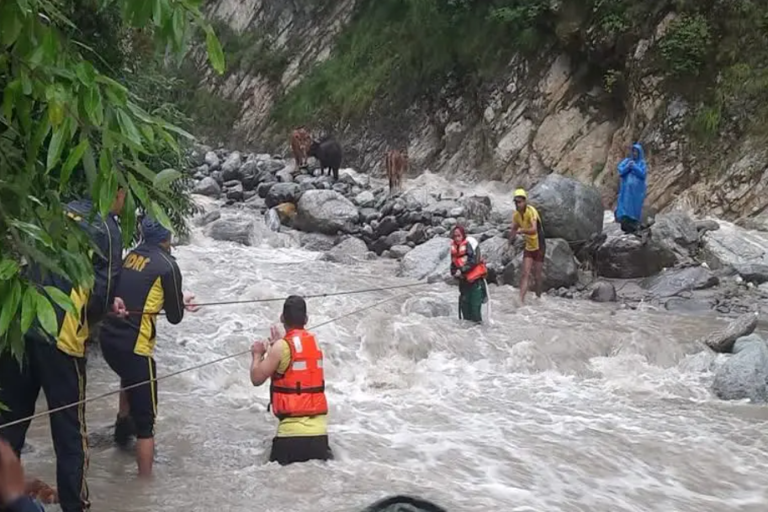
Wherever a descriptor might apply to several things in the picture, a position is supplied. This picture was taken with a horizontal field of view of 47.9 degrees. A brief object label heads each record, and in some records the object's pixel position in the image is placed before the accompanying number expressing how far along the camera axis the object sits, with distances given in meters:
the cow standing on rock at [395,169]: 18.39
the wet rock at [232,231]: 14.58
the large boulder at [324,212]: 15.43
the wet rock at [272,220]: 15.70
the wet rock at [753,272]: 11.84
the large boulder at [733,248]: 12.41
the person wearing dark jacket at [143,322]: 4.93
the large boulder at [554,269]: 11.98
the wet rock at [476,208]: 15.57
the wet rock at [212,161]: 21.56
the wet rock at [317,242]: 14.77
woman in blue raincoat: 12.62
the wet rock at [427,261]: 12.50
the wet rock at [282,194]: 17.28
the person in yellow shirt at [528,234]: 10.80
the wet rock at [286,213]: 16.20
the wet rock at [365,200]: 16.59
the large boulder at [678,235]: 12.59
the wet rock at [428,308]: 10.16
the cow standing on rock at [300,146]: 20.41
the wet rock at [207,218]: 15.60
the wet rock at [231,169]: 20.31
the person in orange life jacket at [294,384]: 5.15
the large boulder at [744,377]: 7.66
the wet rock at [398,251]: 13.99
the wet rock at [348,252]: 13.58
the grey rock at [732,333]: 8.99
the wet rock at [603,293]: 11.48
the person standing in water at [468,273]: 9.42
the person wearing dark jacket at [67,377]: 4.14
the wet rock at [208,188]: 19.03
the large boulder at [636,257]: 12.33
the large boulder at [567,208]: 12.93
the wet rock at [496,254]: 12.30
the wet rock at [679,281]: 11.60
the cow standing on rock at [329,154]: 19.20
